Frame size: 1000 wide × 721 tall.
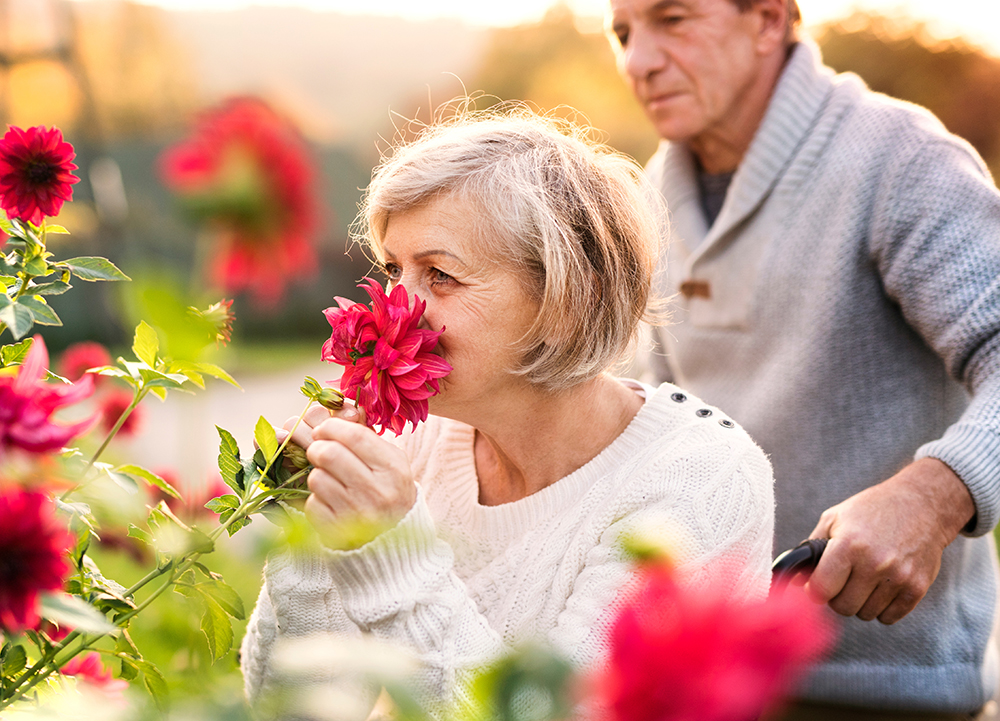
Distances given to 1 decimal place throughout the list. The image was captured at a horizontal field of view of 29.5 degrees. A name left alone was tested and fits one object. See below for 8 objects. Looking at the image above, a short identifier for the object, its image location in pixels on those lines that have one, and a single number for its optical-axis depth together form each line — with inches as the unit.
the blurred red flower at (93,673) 44.0
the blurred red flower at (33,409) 32.6
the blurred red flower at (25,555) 30.6
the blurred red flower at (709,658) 19.7
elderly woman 46.9
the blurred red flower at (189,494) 29.4
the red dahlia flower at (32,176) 41.3
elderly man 52.2
